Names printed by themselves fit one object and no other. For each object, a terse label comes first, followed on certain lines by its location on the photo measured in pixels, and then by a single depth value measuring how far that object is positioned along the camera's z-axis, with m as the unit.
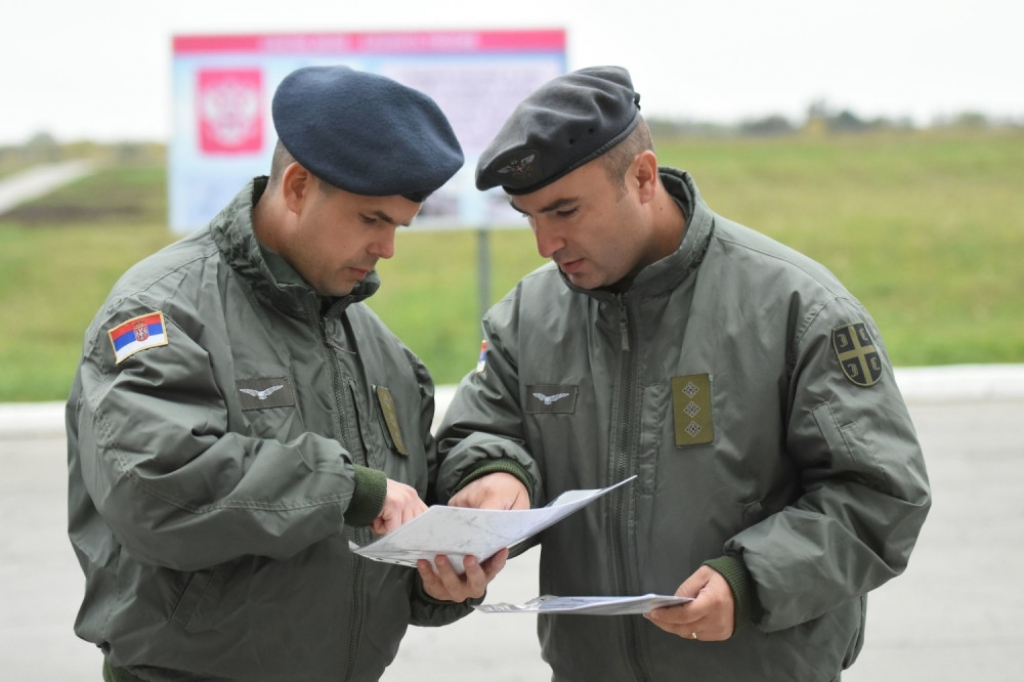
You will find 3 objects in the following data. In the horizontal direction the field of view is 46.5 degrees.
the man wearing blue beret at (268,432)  1.95
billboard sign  6.99
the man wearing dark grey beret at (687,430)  2.16
